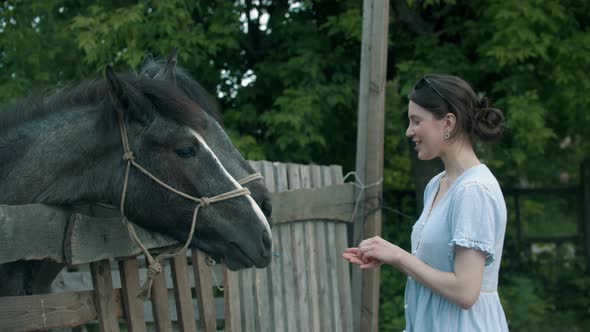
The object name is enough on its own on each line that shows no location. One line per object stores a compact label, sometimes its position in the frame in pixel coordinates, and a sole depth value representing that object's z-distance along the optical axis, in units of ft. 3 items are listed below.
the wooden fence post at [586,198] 33.40
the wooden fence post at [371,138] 17.42
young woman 8.22
